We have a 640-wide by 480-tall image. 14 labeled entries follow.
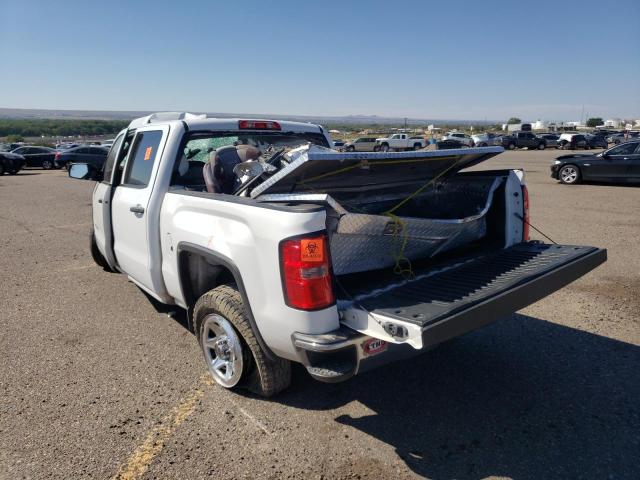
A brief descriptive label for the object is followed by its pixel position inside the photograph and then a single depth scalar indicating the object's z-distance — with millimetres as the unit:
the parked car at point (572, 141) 47750
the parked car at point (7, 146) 38375
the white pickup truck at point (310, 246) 2729
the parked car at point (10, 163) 27750
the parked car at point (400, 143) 43531
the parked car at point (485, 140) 45656
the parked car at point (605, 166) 15352
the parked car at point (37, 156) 32438
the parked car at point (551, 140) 48906
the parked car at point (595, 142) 47406
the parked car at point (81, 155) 29956
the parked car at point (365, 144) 39962
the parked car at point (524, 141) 47938
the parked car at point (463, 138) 44138
